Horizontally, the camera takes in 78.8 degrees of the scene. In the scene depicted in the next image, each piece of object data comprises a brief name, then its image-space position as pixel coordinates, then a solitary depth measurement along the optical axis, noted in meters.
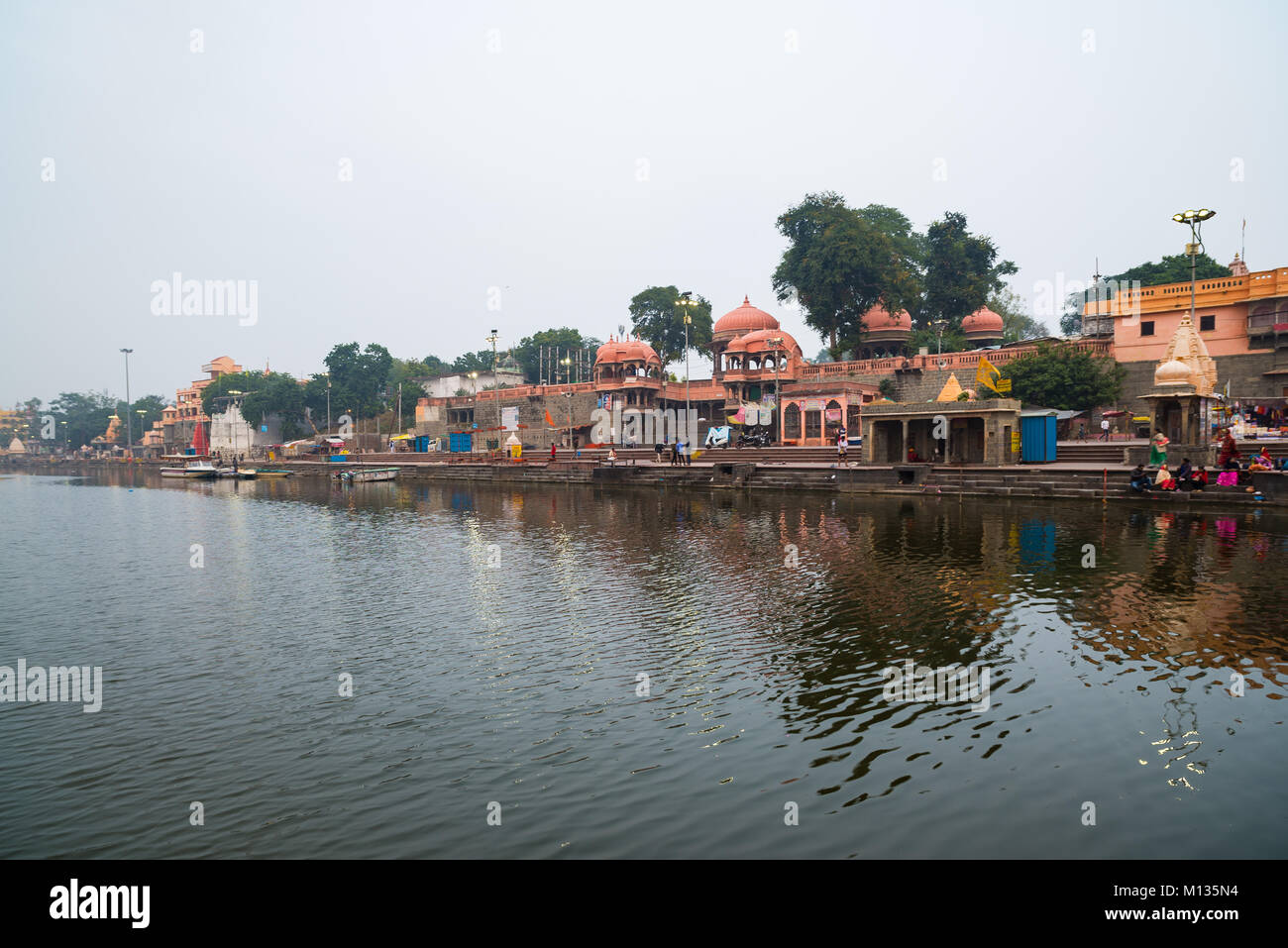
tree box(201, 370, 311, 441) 92.38
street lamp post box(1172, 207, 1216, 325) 31.65
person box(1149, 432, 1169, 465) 30.16
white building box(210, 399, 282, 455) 98.31
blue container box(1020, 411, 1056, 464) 36.78
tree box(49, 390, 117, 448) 138.62
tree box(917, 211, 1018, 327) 59.97
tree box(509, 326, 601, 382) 96.75
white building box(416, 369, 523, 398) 87.69
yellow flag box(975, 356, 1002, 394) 37.66
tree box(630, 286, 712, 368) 81.00
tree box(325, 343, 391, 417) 91.94
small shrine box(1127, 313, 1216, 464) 30.73
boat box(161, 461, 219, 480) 70.38
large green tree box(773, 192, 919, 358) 56.97
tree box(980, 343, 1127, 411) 44.19
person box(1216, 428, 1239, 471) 28.11
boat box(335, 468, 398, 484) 60.81
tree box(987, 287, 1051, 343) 80.78
